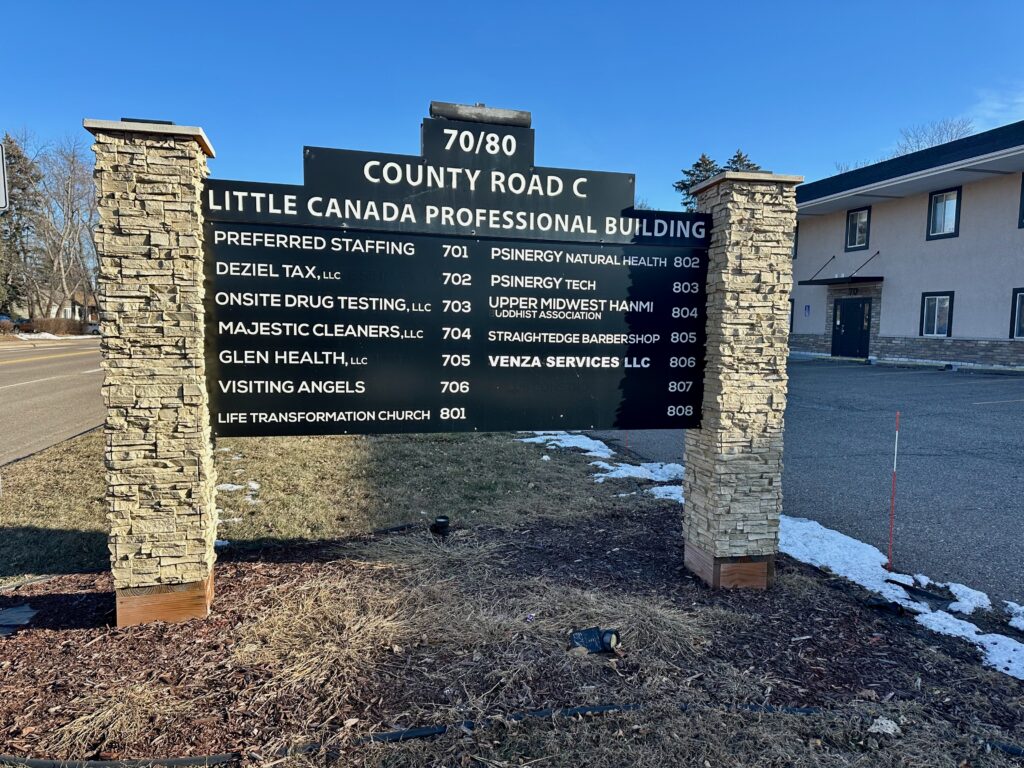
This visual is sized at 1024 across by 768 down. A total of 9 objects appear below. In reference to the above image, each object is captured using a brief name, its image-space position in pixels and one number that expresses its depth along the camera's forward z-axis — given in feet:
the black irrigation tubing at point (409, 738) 8.19
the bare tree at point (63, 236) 177.99
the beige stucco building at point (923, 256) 68.74
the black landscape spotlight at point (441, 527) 17.34
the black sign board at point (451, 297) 12.47
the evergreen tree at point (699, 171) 160.86
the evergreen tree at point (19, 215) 171.42
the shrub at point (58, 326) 165.97
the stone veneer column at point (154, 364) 11.32
